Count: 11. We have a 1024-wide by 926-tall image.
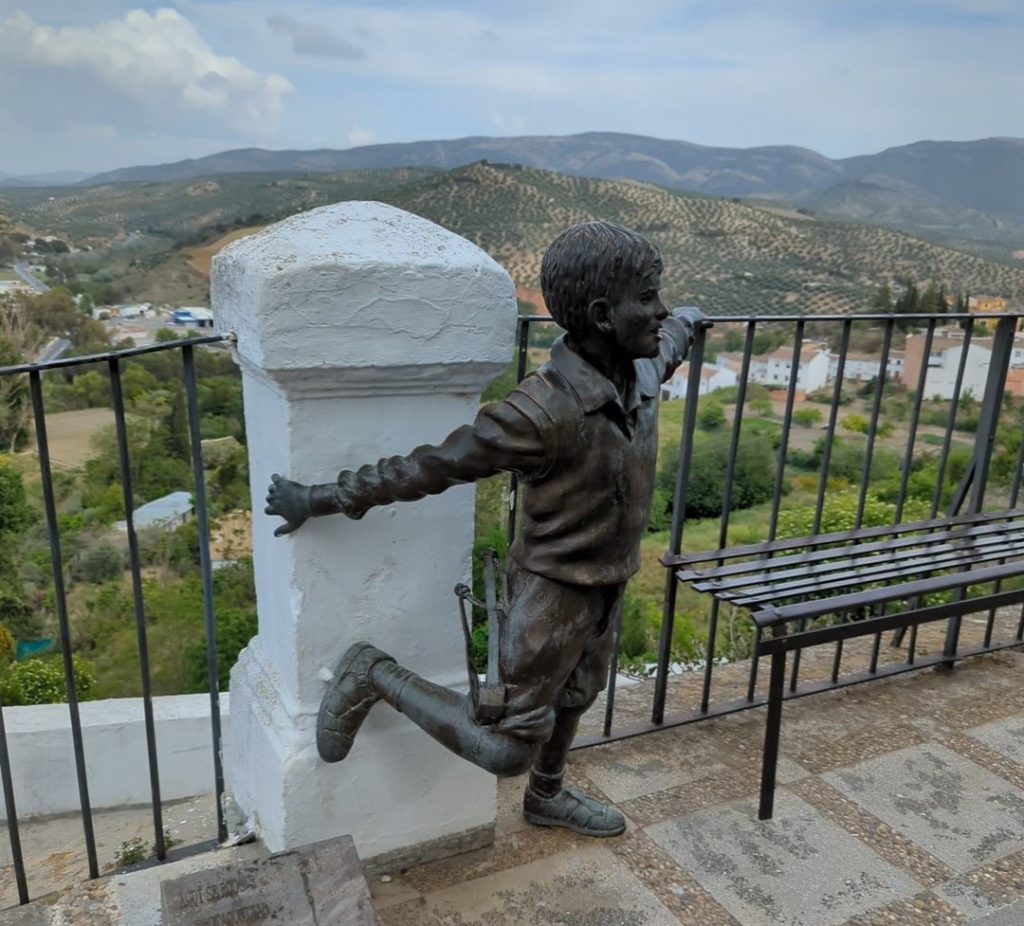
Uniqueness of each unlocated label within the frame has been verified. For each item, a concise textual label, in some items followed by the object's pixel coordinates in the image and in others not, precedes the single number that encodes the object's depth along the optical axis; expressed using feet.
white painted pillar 5.66
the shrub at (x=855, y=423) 137.83
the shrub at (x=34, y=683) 43.11
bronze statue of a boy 5.51
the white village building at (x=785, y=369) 165.68
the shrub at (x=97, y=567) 99.19
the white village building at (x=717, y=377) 158.71
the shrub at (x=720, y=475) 116.88
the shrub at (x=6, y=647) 70.23
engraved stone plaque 5.46
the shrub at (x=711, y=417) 126.48
